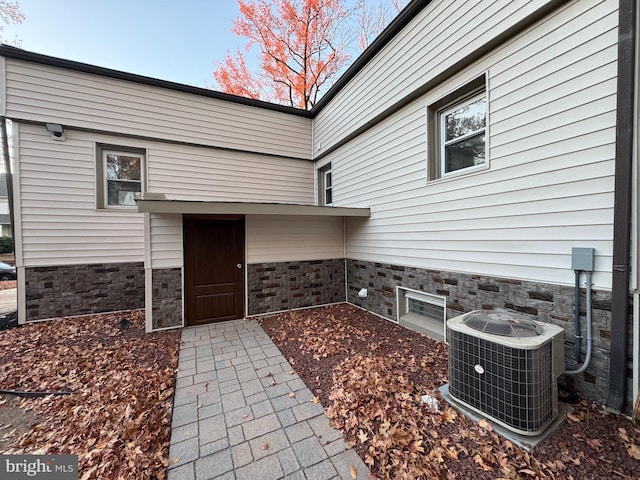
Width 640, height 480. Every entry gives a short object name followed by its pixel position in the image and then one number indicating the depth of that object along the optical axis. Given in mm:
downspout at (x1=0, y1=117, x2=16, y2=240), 4676
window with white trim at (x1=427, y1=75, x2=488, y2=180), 3324
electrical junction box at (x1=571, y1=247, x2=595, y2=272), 2271
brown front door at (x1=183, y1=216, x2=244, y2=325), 4797
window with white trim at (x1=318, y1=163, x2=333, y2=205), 7082
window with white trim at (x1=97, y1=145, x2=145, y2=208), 5383
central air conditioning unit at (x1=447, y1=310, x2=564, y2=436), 1896
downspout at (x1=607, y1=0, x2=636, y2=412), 2029
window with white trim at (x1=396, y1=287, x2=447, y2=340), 3930
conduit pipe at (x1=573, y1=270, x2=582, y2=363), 2346
